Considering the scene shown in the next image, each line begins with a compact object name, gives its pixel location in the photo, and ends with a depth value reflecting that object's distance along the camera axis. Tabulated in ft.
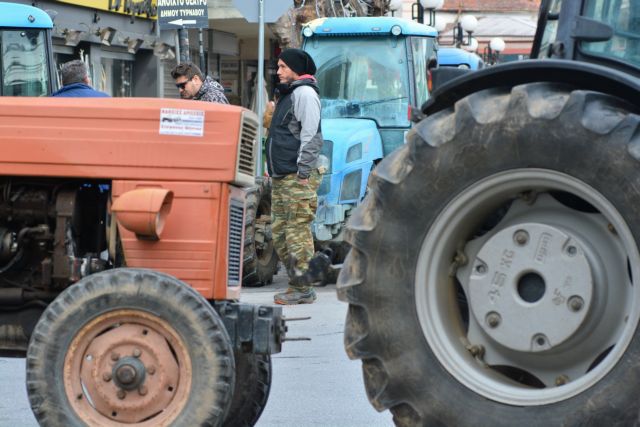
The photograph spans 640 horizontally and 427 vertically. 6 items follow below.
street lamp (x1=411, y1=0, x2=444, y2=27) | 103.67
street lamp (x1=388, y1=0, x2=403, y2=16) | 120.06
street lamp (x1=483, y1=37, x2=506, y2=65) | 145.18
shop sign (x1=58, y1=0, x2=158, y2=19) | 84.55
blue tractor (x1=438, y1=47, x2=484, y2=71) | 89.15
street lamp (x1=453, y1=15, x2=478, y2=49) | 132.57
